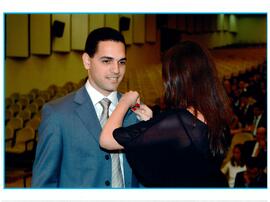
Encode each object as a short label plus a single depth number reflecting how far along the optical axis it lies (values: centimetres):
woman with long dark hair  169
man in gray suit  179
